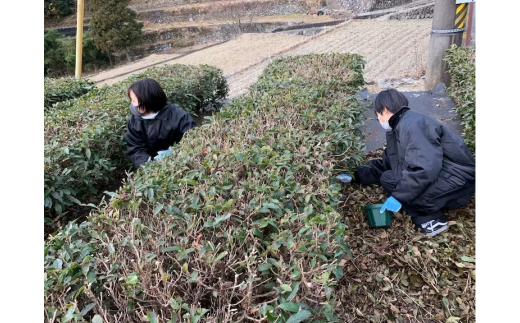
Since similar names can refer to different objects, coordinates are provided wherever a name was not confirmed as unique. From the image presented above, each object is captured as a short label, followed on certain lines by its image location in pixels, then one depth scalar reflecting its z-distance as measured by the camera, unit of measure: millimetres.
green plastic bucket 2523
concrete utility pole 5227
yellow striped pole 5160
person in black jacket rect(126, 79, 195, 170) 3090
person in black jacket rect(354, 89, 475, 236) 2215
